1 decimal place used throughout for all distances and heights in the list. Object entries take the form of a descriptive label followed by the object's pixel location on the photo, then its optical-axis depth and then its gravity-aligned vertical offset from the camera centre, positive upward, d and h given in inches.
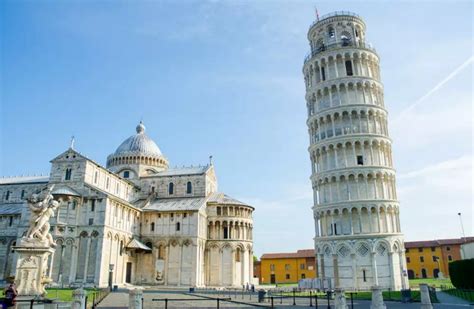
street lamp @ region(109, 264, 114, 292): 1573.6 -42.4
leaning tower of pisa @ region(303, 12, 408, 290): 1496.1 +413.5
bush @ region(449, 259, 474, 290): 1222.4 -41.4
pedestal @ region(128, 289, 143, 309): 553.3 -50.8
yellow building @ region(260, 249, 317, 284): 3011.8 -34.9
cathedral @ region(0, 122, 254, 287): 1593.3 +186.7
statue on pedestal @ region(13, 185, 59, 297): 714.2 +28.6
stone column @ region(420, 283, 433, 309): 652.1 -62.9
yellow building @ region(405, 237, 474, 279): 3061.0 +37.0
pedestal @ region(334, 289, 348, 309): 596.4 -58.2
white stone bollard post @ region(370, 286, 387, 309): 657.6 -63.1
